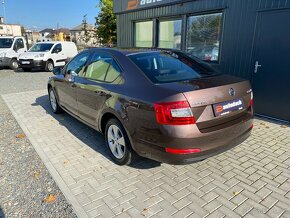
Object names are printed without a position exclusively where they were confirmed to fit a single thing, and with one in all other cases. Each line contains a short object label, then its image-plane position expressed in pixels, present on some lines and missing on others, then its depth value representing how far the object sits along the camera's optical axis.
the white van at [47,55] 13.39
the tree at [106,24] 25.61
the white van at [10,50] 14.15
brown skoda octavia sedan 2.44
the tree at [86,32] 31.67
